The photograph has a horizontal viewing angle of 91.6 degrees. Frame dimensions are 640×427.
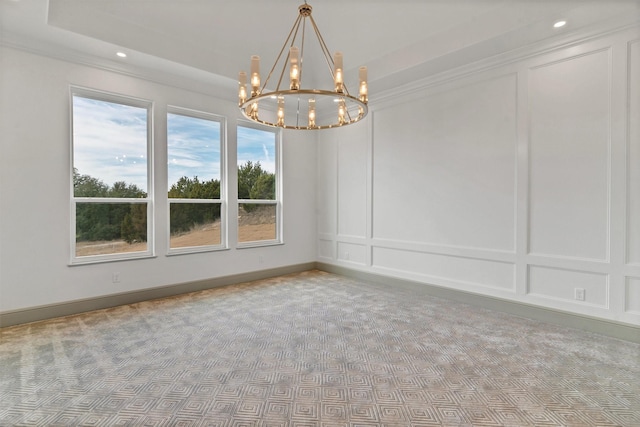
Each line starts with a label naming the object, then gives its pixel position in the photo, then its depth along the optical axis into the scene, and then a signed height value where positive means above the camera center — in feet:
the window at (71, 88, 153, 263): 12.69 +1.36
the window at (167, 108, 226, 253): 15.34 +1.46
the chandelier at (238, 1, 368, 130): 7.72 +3.37
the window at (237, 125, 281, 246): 17.88 +1.29
